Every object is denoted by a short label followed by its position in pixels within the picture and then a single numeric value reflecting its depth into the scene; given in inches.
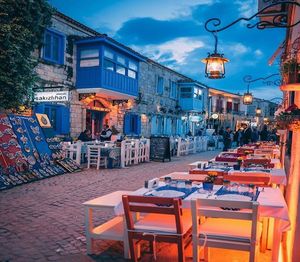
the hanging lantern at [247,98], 630.5
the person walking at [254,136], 878.0
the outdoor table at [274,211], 134.7
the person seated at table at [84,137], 561.9
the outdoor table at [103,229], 162.4
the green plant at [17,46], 406.3
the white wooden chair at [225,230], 125.9
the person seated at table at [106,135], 581.0
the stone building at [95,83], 575.2
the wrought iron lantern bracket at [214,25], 173.6
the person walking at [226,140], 735.1
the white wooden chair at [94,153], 487.0
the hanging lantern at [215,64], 227.6
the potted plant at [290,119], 158.2
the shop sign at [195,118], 1188.2
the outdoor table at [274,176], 221.6
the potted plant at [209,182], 166.4
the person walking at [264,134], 839.3
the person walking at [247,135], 718.8
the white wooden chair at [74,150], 494.9
